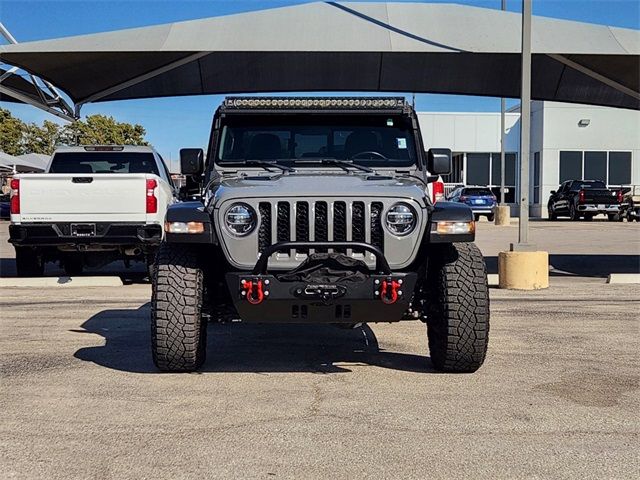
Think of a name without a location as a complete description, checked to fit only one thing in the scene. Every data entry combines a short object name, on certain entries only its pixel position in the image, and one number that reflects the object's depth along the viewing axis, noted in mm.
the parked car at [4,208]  37438
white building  41062
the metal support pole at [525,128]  10945
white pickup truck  10531
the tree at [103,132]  64438
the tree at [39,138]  64312
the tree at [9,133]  57656
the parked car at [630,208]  34662
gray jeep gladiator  5270
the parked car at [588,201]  34594
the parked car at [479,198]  36438
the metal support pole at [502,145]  35219
